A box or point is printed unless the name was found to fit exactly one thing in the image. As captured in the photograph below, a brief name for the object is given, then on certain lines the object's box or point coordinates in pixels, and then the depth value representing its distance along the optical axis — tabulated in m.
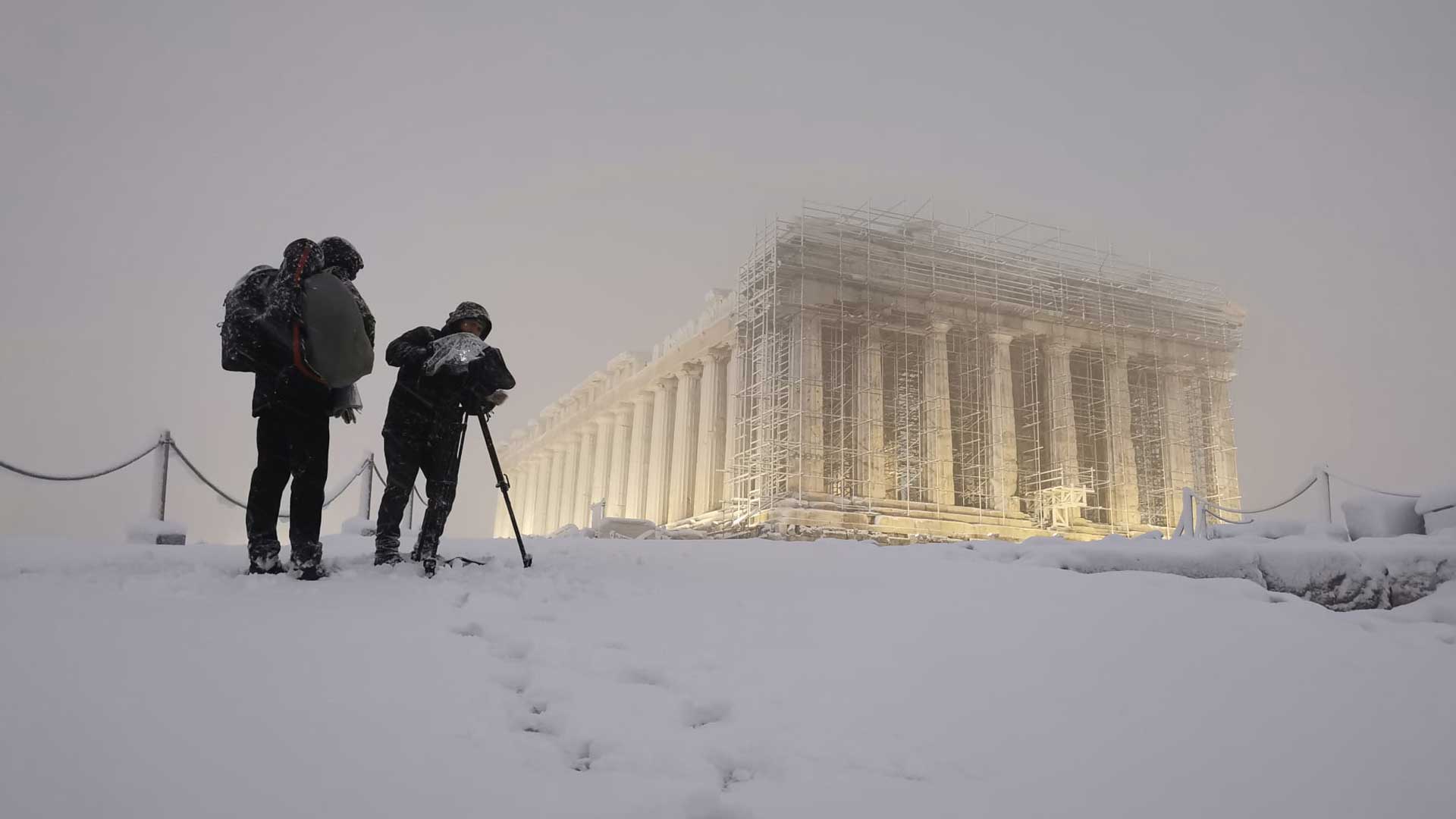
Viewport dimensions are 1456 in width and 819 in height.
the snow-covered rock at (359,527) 10.01
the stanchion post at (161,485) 8.70
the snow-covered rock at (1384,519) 10.00
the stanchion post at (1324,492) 12.59
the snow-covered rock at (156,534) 8.46
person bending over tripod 6.29
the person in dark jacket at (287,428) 5.53
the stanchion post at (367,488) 12.21
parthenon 29.36
